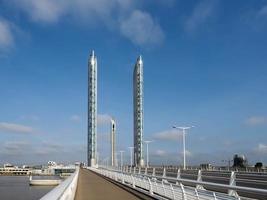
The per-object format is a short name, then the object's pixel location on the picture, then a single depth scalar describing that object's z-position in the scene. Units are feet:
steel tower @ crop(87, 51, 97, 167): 230.02
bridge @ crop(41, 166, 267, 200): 26.30
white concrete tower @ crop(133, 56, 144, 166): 210.50
